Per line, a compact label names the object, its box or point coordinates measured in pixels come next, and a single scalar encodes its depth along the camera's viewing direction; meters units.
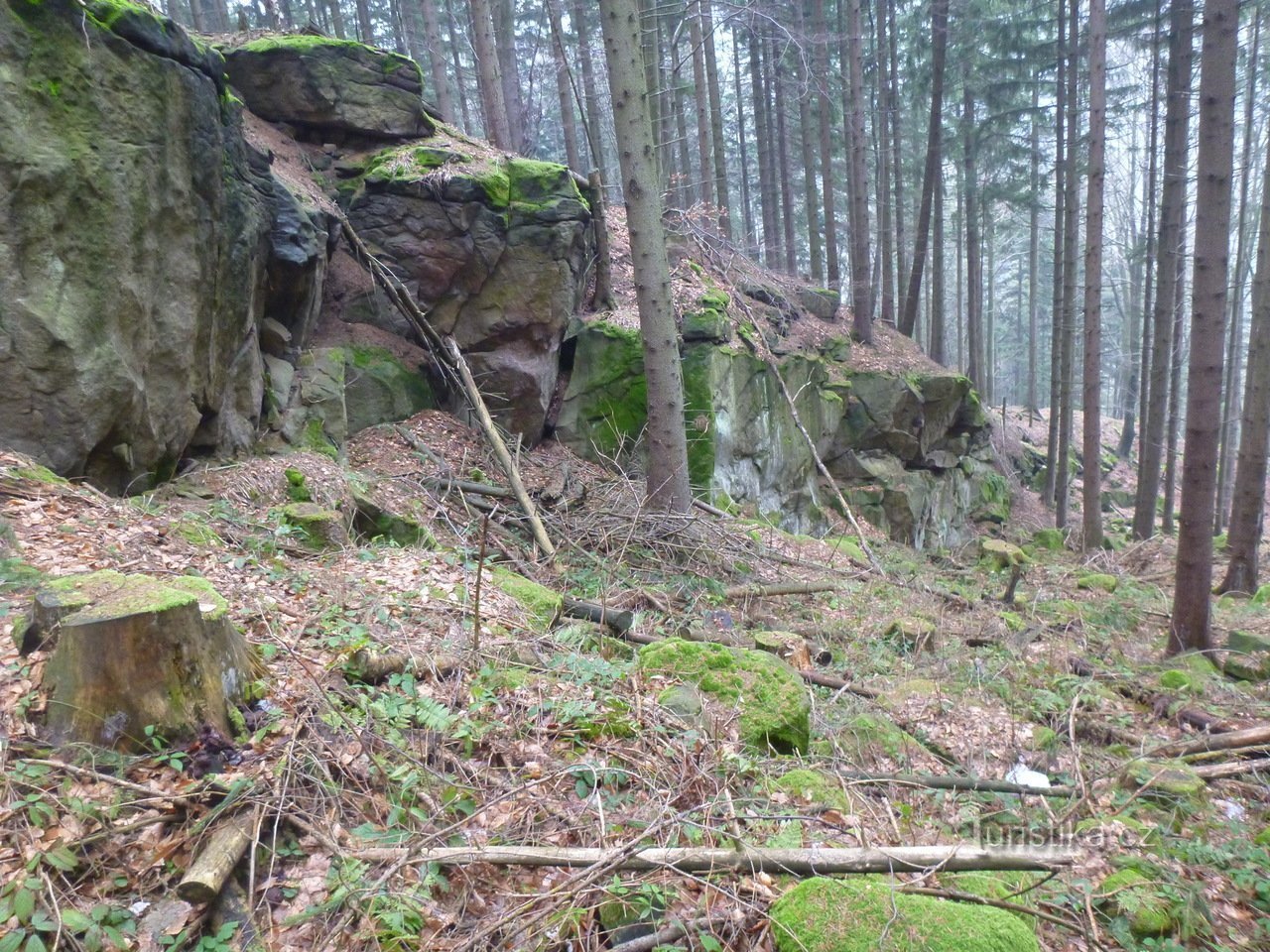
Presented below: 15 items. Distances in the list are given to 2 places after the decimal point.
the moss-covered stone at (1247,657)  7.09
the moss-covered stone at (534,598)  5.42
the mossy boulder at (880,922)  2.51
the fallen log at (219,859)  2.44
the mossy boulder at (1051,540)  15.67
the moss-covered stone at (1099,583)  11.15
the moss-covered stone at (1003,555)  13.21
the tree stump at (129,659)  2.83
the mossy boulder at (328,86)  9.65
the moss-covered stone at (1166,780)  4.36
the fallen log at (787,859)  2.76
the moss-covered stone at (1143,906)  3.26
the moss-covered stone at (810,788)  3.57
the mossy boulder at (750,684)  4.29
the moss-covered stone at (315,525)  5.82
